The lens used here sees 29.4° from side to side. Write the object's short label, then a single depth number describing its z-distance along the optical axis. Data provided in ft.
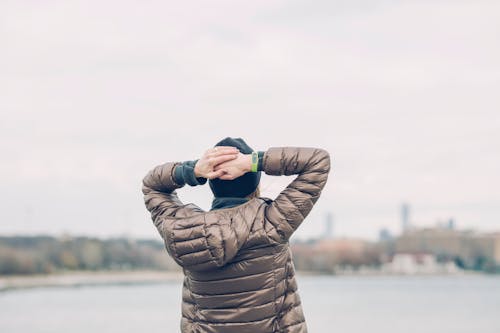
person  10.19
